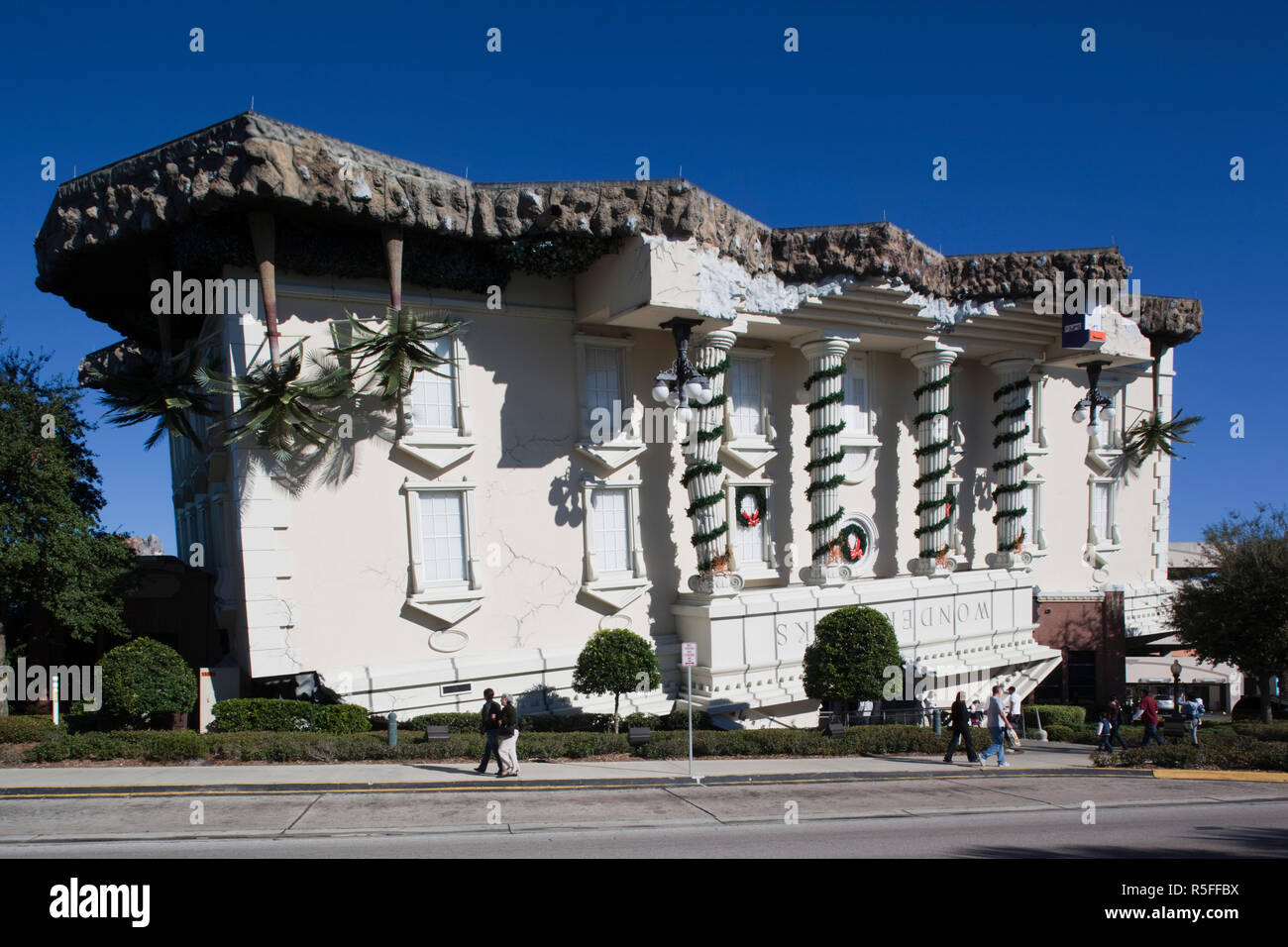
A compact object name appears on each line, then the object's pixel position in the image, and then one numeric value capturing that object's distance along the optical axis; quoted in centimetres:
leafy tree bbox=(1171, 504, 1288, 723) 2725
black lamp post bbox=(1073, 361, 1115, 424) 2912
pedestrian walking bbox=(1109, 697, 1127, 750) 2153
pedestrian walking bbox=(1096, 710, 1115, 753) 2134
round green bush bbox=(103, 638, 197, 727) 1658
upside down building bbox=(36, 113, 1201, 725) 1812
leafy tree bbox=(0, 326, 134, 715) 1820
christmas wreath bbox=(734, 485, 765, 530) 2494
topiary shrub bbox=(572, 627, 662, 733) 1902
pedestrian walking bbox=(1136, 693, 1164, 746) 2006
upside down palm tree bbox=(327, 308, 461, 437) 1839
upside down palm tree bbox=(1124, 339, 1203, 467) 3381
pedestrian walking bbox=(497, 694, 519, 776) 1437
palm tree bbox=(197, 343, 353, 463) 1730
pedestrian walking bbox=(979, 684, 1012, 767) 1725
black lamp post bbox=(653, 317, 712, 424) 1969
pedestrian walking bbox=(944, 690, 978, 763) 1708
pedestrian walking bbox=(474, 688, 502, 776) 1430
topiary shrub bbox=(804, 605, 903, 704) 2050
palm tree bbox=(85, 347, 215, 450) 1933
